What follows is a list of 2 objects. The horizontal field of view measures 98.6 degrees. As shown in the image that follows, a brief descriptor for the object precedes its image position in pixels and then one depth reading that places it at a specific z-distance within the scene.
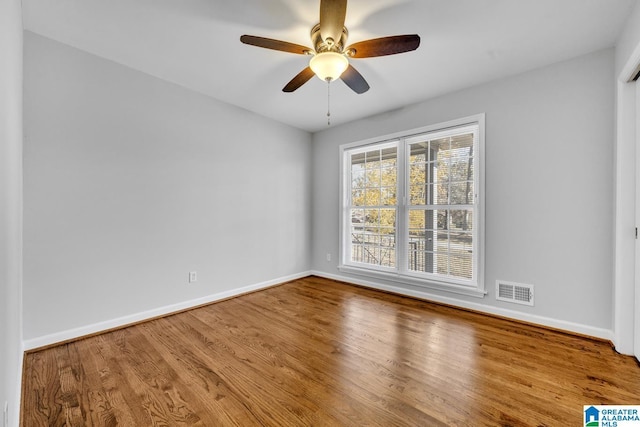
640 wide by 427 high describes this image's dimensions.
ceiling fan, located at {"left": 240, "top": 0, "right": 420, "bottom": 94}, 1.72
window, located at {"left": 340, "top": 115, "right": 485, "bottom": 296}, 3.23
